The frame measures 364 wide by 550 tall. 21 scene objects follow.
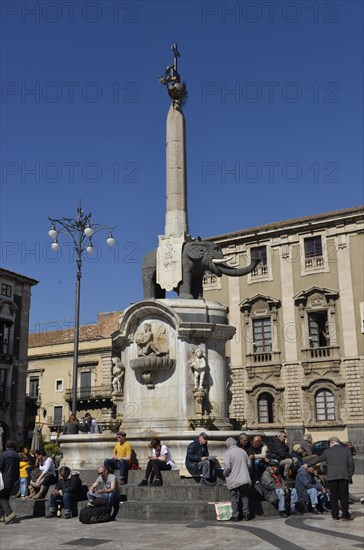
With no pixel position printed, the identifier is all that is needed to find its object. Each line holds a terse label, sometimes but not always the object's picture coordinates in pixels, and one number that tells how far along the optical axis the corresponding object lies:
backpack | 10.21
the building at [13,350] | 41.19
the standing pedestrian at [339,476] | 10.29
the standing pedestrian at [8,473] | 10.79
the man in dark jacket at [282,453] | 12.55
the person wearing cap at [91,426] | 18.75
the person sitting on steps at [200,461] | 11.23
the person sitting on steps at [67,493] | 11.08
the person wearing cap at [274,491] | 10.75
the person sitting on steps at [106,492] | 10.61
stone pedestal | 13.71
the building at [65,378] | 48.69
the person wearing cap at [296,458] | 12.73
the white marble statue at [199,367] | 13.67
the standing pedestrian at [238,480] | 10.10
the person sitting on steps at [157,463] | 11.44
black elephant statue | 14.91
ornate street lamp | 19.56
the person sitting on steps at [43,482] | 12.20
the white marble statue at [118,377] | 14.53
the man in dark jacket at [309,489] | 11.42
